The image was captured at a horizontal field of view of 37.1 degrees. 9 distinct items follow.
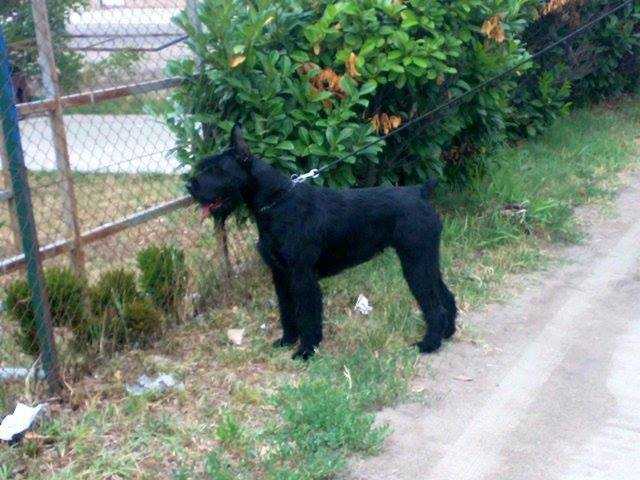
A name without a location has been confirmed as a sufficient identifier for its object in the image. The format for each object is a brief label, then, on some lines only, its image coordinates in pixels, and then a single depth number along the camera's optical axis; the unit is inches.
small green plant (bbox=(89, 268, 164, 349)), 192.7
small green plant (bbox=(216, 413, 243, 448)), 164.2
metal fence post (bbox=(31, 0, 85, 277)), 186.9
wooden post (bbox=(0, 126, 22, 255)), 167.2
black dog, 195.0
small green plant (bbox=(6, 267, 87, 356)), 176.2
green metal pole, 163.3
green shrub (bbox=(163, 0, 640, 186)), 225.3
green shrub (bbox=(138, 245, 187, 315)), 208.3
